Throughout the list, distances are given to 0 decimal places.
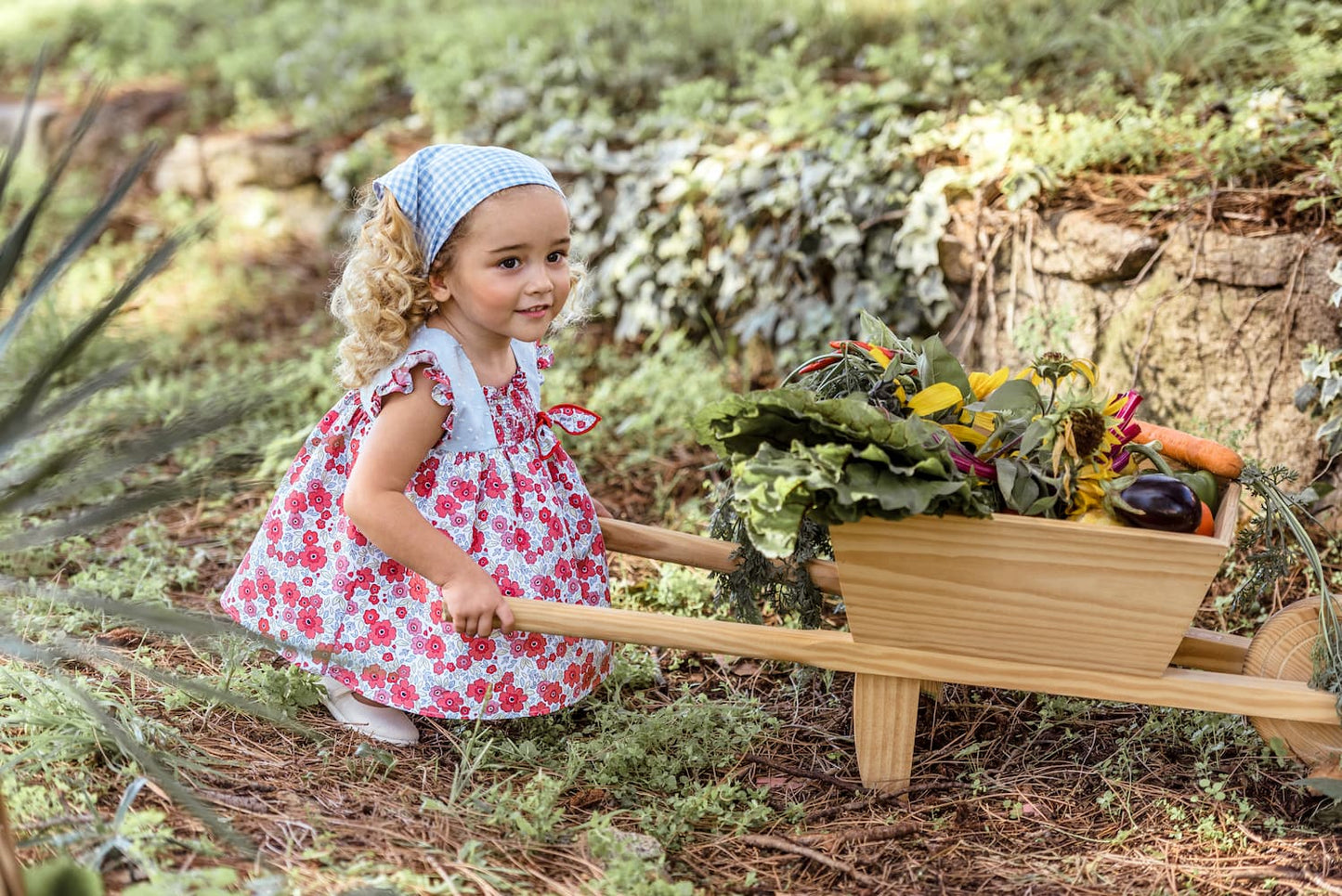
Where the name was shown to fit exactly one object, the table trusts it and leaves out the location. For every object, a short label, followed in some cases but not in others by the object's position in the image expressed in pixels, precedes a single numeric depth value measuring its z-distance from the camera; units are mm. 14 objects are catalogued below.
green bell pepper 2074
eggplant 1892
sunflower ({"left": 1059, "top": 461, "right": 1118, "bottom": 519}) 2004
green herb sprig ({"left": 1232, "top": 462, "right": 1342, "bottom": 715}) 2012
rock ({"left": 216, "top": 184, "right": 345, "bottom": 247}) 5590
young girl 2156
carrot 2098
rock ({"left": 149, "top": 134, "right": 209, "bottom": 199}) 5828
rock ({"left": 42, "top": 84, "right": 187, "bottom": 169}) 6223
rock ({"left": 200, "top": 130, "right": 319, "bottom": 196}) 5578
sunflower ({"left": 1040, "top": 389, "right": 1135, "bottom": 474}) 1979
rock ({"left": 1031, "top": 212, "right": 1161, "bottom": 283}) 3221
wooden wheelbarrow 1899
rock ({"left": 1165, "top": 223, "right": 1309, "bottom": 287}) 2996
